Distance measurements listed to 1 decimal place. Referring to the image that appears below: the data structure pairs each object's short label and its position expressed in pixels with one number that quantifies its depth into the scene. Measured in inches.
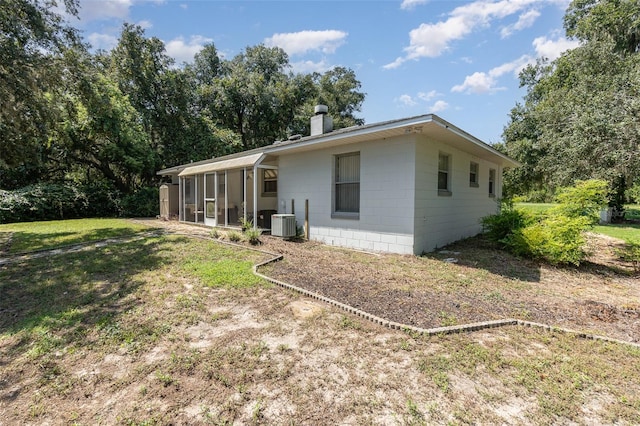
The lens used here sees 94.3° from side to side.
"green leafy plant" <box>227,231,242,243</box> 332.5
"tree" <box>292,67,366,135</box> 959.0
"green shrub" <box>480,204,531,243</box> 298.8
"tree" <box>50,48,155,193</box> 605.9
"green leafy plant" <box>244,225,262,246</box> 317.4
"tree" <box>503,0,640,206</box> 305.1
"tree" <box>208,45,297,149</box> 920.3
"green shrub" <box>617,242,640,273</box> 255.1
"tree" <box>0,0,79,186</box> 299.7
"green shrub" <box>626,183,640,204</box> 333.0
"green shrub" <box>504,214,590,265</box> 239.9
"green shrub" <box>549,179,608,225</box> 245.3
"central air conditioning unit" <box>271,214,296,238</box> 354.9
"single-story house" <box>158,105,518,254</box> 273.3
